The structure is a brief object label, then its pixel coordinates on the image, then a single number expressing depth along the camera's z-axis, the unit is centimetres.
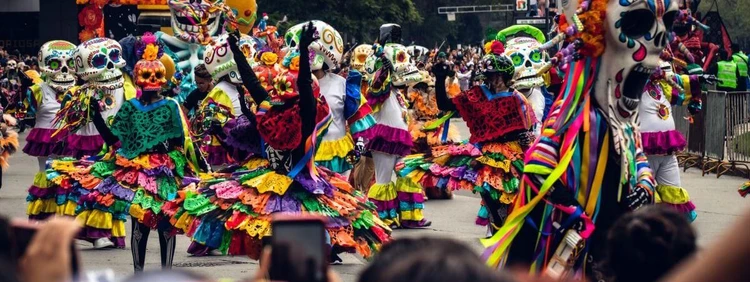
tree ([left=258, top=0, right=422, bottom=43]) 4162
